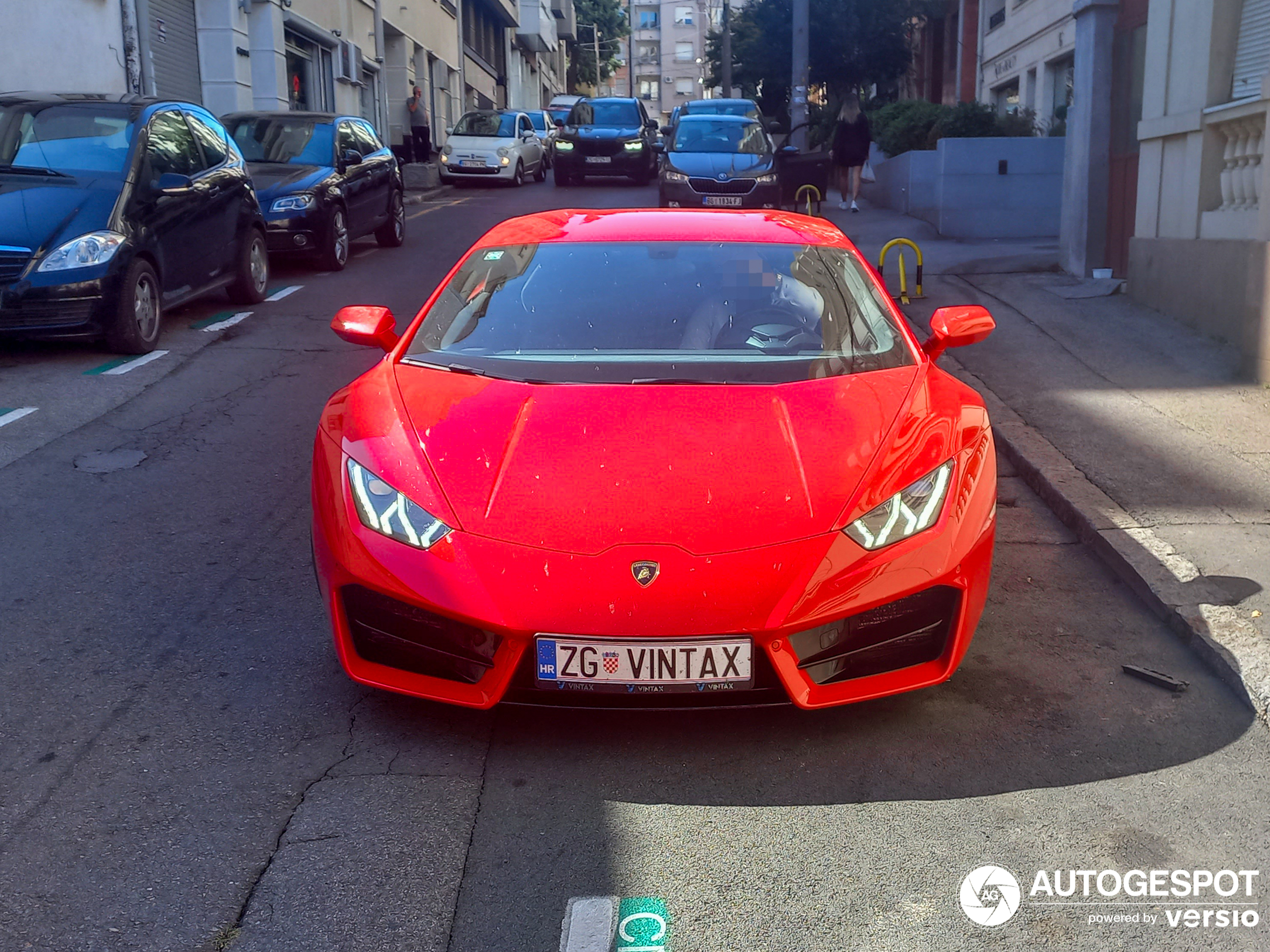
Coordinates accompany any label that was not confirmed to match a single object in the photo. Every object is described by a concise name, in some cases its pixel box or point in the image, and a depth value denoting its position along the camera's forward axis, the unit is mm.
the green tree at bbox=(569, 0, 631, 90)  91562
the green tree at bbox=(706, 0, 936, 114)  33219
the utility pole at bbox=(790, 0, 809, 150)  26391
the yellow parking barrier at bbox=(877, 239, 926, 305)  11336
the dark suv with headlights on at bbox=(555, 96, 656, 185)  26516
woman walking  20172
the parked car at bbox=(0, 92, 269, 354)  8469
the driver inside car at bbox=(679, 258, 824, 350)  4512
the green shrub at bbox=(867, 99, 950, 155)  20859
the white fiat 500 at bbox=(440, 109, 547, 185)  26766
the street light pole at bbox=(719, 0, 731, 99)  47188
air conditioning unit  29109
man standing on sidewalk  32156
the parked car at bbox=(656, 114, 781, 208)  18328
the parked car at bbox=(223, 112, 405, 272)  13320
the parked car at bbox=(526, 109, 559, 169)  32625
